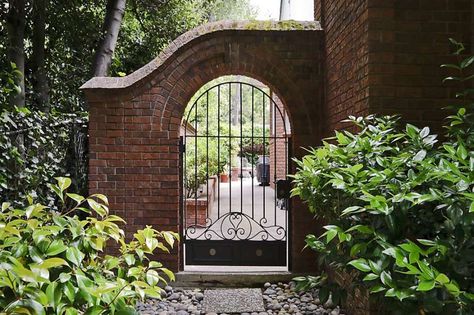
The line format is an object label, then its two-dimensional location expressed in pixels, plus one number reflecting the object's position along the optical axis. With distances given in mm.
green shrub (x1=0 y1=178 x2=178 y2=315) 1410
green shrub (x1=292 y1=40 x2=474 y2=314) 1669
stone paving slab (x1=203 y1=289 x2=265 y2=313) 4465
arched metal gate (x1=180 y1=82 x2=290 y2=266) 5445
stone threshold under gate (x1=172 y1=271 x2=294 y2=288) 5160
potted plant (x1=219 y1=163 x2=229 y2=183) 18859
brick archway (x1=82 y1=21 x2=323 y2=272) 5195
